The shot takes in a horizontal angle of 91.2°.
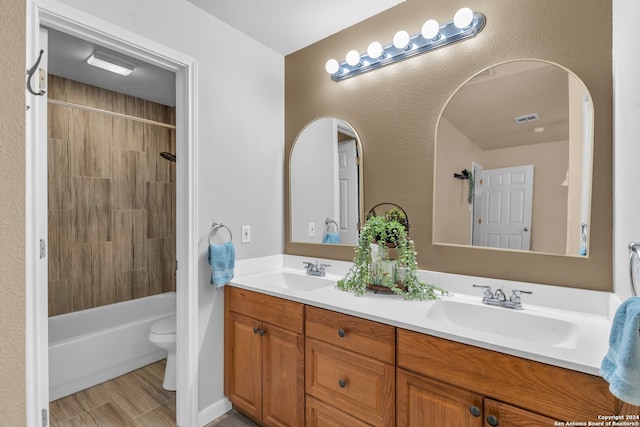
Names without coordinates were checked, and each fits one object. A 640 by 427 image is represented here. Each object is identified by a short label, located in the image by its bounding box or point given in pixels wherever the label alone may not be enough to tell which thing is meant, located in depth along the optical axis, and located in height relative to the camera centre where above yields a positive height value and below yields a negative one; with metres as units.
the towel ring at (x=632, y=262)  0.83 -0.15
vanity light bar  1.55 +0.91
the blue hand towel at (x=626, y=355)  0.66 -0.32
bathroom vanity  0.94 -0.62
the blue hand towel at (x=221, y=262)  1.84 -0.33
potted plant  1.59 -0.29
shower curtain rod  2.05 +0.68
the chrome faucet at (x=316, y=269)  2.06 -0.41
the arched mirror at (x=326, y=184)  2.03 +0.17
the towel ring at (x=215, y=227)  1.92 -0.12
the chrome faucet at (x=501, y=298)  1.38 -0.41
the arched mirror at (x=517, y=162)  1.34 +0.22
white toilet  2.20 -0.96
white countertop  0.95 -0.44
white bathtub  2.11 -1.04
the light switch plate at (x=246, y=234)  2.10 -0.18
